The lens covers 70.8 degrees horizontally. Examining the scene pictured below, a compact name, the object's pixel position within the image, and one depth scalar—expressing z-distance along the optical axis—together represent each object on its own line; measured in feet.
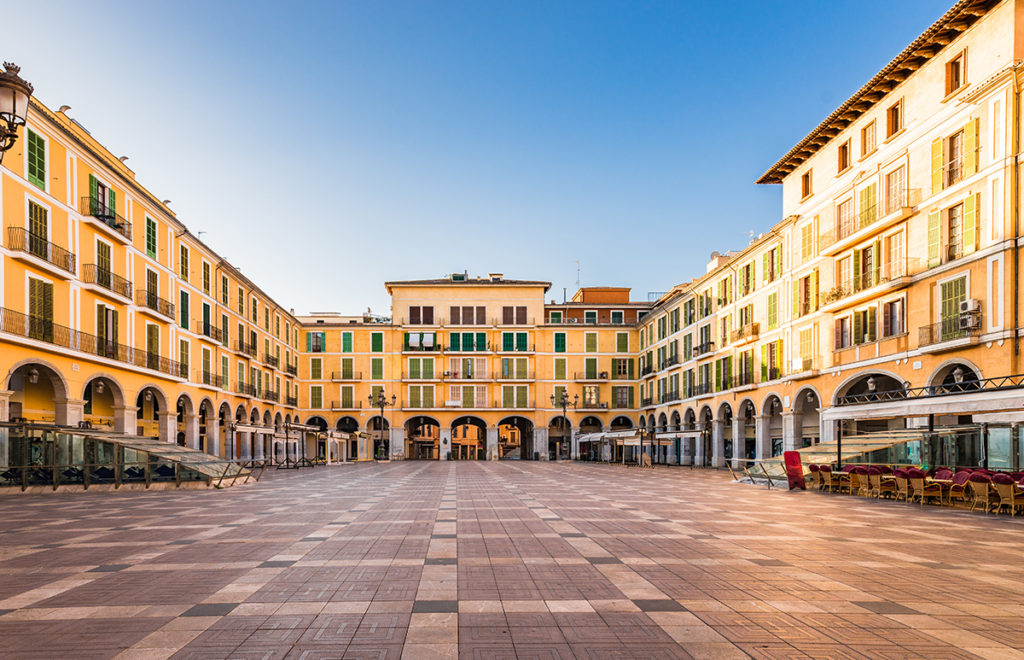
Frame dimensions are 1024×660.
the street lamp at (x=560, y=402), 216.49
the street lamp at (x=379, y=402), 213.05
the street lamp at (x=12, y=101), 29.60
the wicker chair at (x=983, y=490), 52.56
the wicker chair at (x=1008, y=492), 50.67
